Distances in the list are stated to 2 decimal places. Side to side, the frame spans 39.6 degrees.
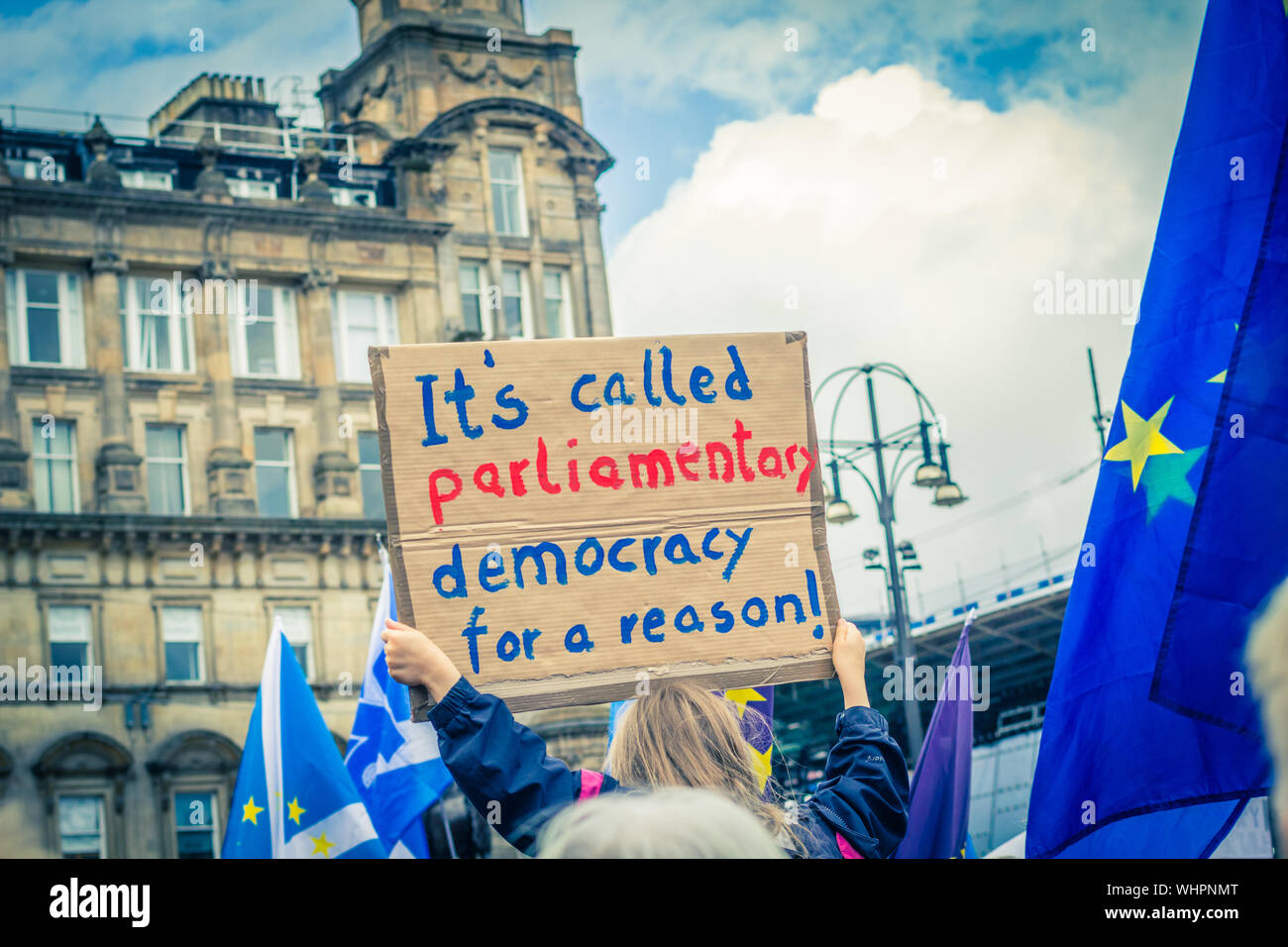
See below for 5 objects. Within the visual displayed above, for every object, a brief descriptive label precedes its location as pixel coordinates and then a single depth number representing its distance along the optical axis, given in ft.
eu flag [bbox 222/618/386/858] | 37.17
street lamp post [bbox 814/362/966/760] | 71.95
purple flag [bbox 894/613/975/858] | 32.30
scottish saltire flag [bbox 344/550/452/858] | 44.06
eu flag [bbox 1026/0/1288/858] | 18.22
